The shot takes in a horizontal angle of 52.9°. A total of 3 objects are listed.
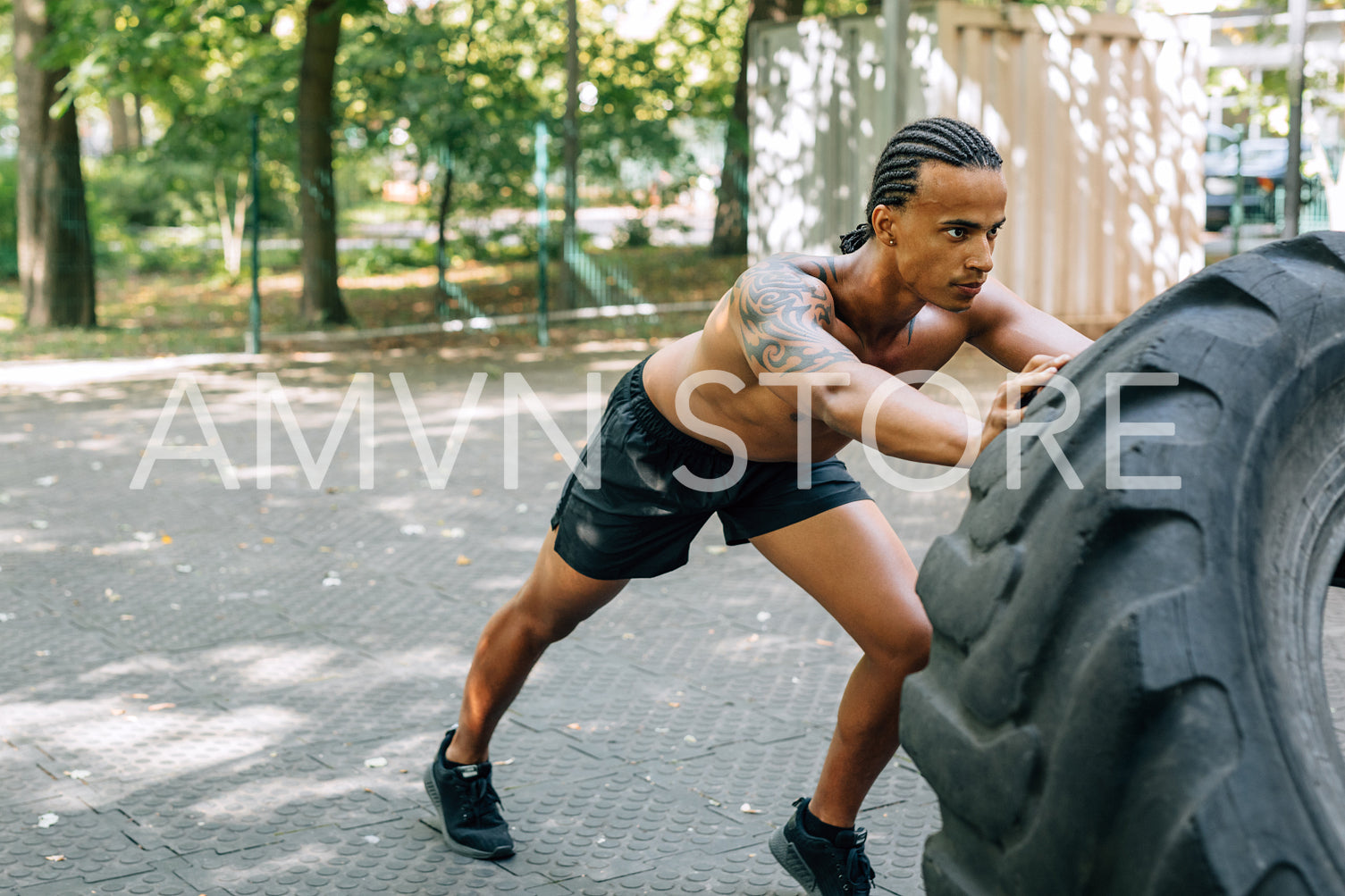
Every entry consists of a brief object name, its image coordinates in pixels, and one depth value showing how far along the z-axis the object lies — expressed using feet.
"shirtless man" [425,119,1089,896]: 7.77
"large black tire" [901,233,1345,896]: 4.98
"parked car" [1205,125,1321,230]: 74.64
